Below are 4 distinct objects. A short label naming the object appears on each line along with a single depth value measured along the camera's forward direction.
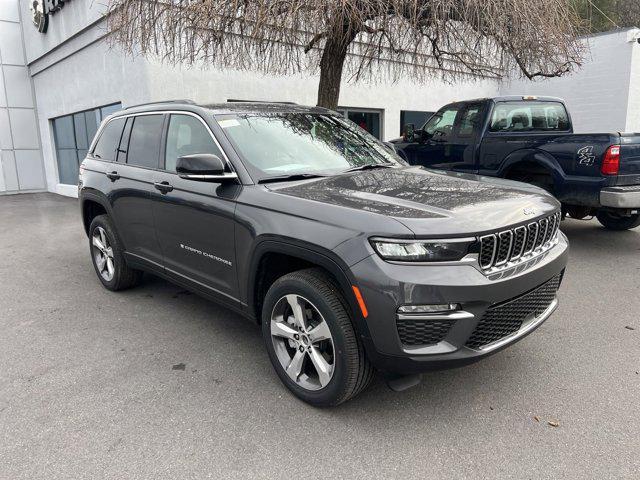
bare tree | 5.75
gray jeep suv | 2.46
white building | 10.70
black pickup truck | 5.65
